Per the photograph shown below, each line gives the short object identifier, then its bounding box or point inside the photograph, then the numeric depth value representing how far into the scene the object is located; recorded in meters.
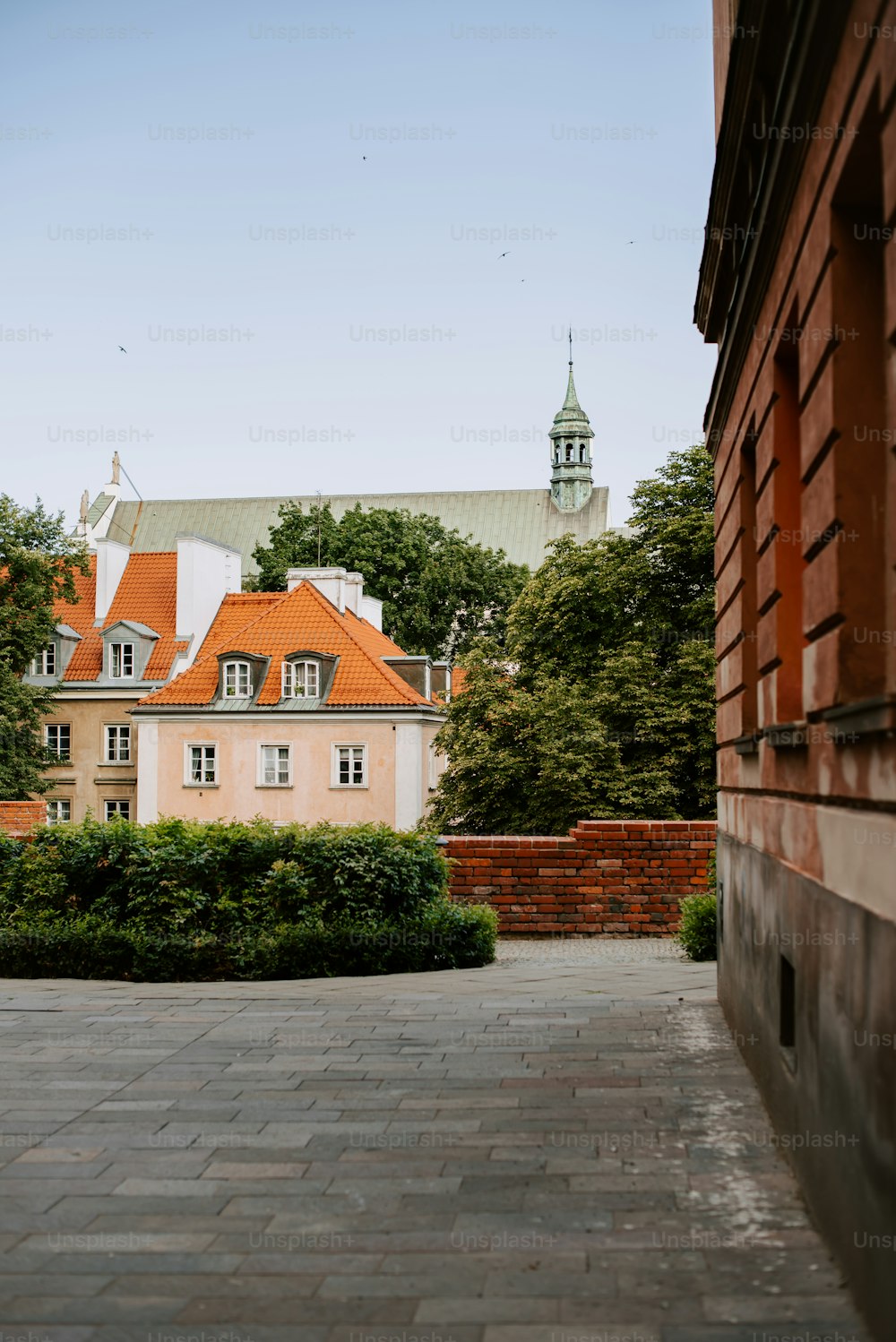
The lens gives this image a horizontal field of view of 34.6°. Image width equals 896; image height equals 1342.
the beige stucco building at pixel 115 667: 52.34
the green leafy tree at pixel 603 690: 32.69
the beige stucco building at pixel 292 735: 45.84
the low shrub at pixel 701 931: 14.34
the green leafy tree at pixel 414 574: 57.34
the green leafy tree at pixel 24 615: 46.00
